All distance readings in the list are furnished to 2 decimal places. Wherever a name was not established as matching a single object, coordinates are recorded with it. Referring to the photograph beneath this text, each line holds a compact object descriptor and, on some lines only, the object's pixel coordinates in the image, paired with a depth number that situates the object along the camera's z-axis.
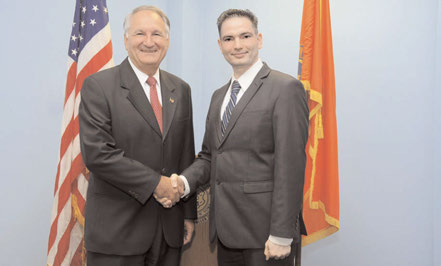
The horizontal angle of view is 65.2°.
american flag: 2.32
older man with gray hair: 1.68
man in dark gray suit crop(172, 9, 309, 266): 1.59
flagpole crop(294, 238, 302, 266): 2.14
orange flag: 2.42
